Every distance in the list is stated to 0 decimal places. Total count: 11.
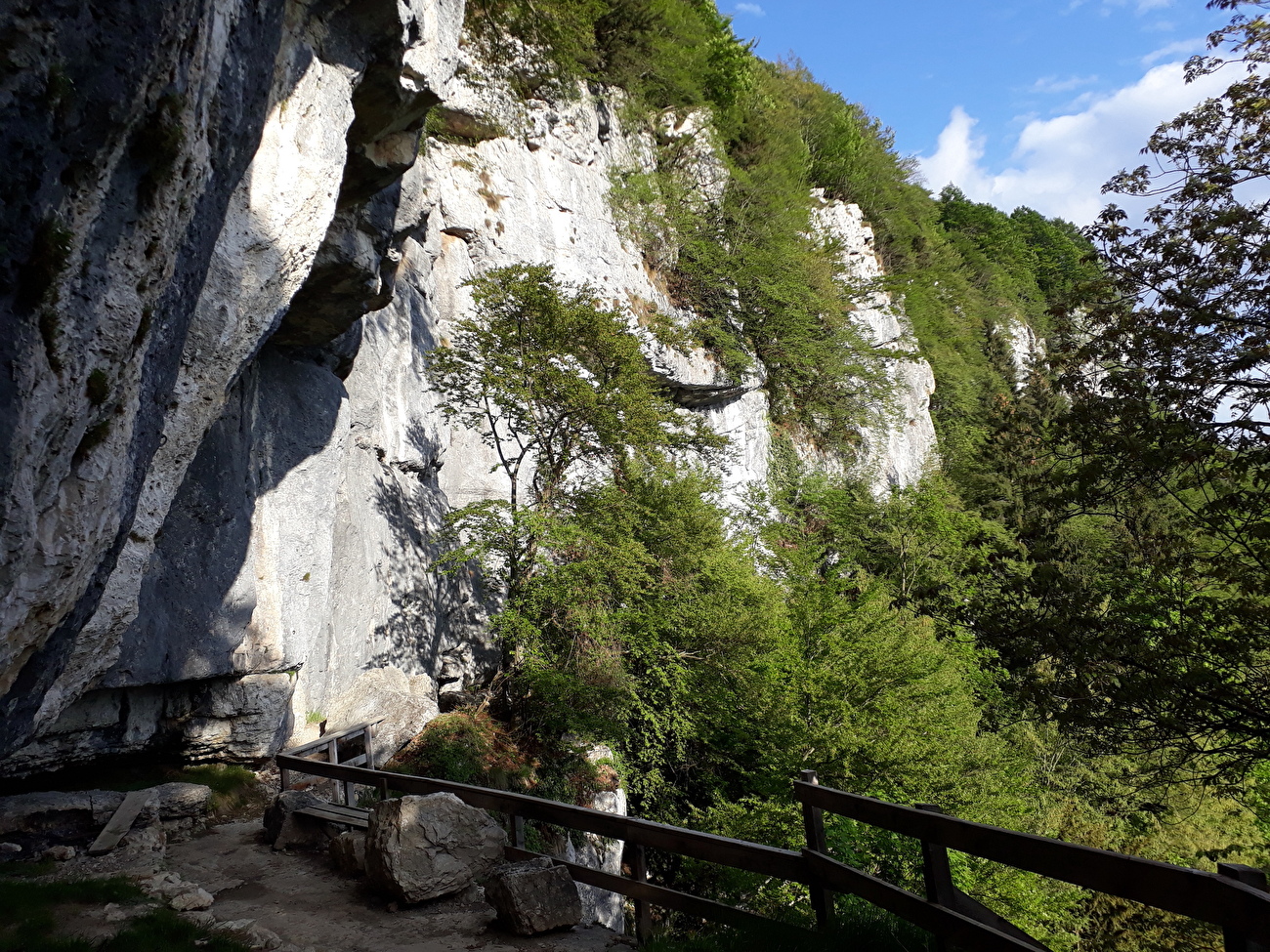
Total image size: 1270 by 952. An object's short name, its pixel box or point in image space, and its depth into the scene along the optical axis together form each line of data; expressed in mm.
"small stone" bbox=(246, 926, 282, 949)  4098
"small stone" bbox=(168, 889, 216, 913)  4715
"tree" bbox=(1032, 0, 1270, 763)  5473
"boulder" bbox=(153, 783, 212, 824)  7428
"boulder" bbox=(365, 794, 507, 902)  4551
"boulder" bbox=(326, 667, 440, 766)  10953
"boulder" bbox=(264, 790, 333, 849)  6105
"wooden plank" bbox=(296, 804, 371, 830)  5758
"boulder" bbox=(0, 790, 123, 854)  6293
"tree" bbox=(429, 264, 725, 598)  13086
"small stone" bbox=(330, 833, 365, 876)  5102
